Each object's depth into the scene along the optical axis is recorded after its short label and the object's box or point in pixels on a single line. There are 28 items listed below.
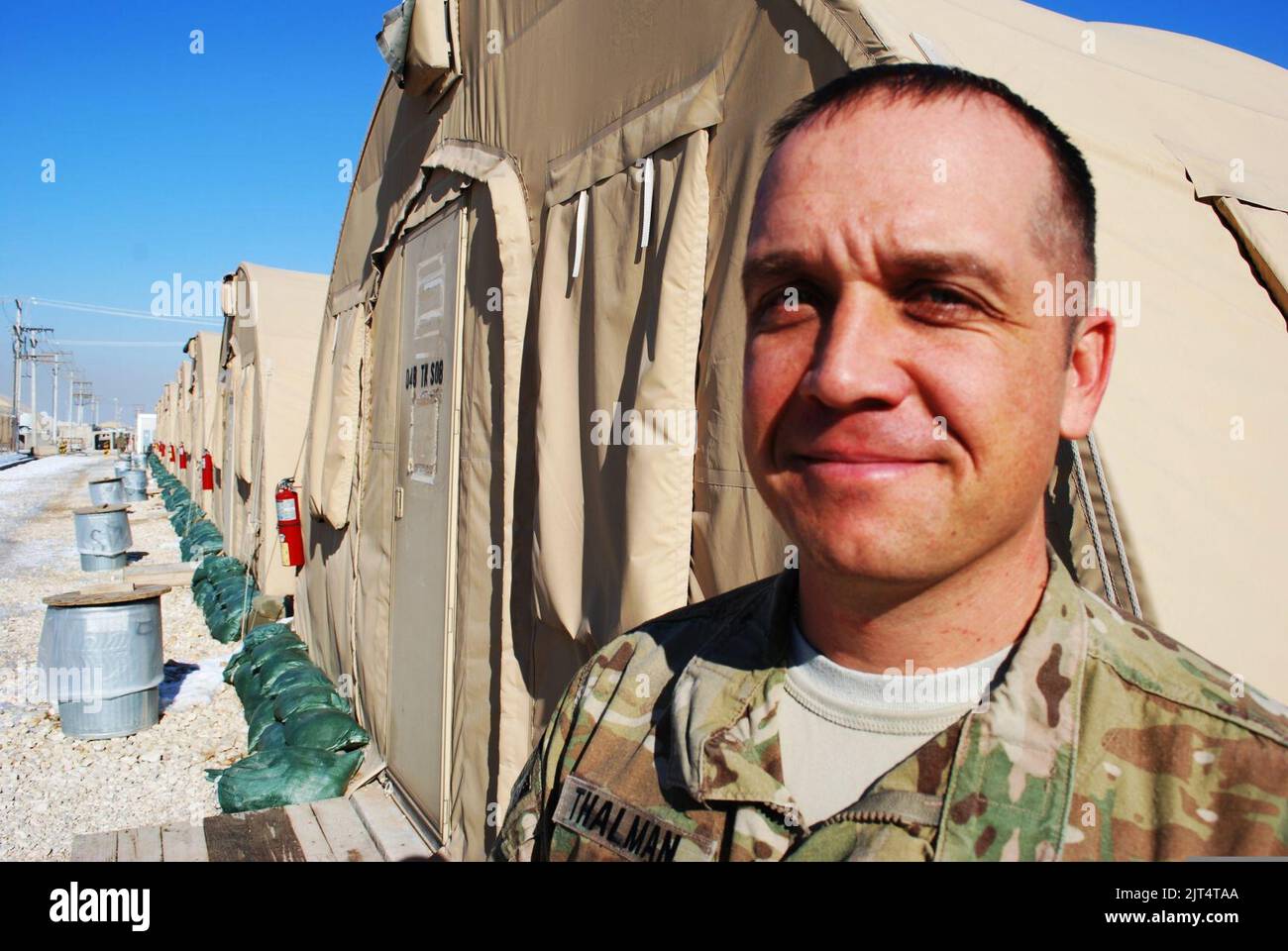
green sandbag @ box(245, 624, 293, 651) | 7.14
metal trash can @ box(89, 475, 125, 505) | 17.83
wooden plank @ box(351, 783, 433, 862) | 3.97
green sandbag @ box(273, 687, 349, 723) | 5.56
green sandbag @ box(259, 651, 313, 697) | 6.21
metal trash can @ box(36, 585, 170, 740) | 5.91
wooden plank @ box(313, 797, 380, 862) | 3.86
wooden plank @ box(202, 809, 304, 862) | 3.59
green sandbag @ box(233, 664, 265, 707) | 6.34
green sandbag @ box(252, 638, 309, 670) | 6.62
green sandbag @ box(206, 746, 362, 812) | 4.59
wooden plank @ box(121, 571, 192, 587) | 10.84
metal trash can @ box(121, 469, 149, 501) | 24.06
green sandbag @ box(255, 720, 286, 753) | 5.30
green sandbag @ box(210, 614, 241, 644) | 8.62
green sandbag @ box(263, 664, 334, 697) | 5.96
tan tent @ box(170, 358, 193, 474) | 24.07
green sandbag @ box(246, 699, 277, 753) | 5.63
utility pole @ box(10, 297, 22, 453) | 52.98
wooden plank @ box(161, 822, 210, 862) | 3.50
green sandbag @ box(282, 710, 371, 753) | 5.11
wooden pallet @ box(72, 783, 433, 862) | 3.53
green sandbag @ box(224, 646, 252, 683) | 7.07
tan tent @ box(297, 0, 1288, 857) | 1.65
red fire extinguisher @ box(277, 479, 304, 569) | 6.85
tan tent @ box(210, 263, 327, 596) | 9.12
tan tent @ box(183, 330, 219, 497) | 17.73
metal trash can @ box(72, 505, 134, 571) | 12.06
